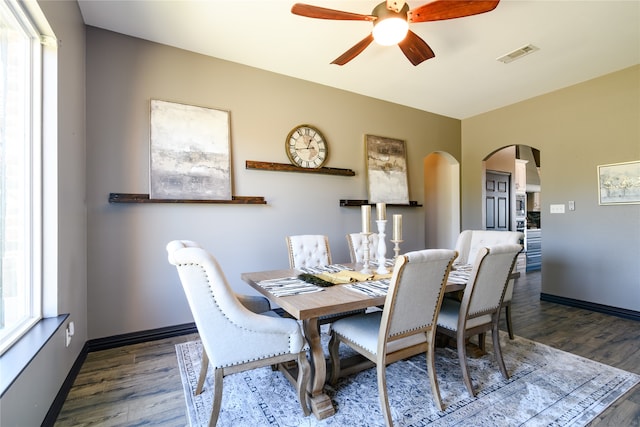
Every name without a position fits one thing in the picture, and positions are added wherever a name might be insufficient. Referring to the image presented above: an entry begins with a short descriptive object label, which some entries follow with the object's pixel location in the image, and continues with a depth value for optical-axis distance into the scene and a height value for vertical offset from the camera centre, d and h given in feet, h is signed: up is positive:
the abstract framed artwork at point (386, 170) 13.54 +2.06
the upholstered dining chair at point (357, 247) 10.11 -1.10
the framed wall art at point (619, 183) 11.07 +1.06
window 4.93 +0.84
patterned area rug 5.52 -3.77
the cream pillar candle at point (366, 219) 7.46 -0.12
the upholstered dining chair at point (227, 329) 4.68 -1.92
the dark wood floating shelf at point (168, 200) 8.66 +0.53
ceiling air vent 9.64 +5.27
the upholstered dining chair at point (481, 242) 9.08 -0.97
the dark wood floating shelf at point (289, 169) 10.80 +1.81
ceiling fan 6.08 +4.31
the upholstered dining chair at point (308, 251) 9.32 -1.13
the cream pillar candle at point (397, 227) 7.29 -0.33
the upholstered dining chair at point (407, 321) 5.05 -1.93
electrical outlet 6.38 -2.52
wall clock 11.66 +2.71
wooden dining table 5.09 -1.62
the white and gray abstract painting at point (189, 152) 9.25 +2.06
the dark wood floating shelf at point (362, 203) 12.73 +0.49
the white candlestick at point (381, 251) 7.48 -0.96
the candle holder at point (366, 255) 7.47 -1.07
